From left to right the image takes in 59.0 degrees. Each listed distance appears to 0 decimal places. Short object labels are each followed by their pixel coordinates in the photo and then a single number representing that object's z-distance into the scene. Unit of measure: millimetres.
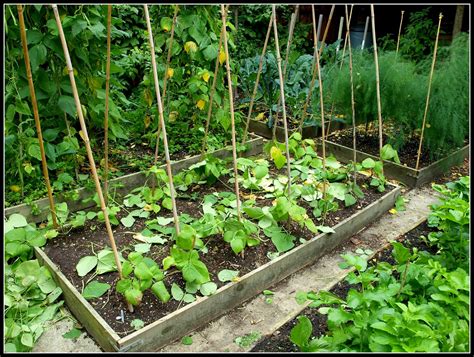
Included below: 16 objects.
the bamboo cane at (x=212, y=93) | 3196
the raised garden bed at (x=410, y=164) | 3824
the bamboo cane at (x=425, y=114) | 3521
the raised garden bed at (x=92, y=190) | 2863
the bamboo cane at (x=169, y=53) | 2820
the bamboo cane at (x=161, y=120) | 2015
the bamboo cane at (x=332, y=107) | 4418
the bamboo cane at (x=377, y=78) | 3144
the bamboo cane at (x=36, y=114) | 1981
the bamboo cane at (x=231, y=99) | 2363
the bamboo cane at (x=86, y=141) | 1791
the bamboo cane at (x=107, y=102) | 2226
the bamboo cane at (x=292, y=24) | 2973
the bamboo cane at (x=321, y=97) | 2901
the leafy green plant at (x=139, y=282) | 2018
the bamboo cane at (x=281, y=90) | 2408
